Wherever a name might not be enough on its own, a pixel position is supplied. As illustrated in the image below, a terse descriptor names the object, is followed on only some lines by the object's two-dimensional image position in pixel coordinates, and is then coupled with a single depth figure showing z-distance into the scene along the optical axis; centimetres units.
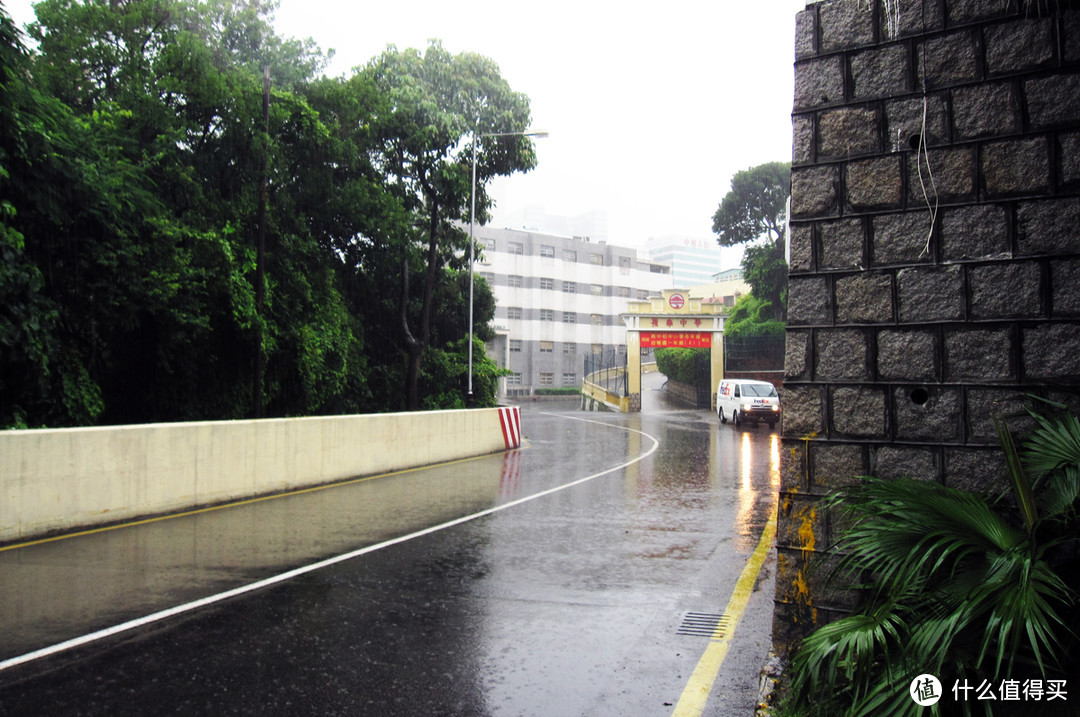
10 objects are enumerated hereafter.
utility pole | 1684
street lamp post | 2524
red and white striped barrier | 2053
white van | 3119
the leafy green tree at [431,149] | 2631
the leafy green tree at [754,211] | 6059
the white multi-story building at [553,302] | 7225
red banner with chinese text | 4859
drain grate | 533
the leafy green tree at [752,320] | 5153
